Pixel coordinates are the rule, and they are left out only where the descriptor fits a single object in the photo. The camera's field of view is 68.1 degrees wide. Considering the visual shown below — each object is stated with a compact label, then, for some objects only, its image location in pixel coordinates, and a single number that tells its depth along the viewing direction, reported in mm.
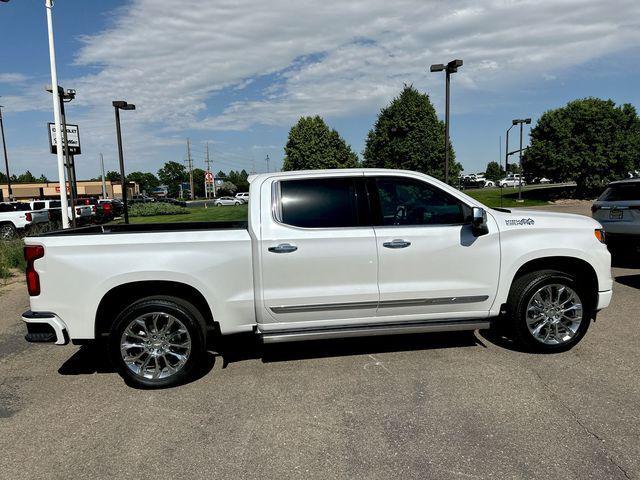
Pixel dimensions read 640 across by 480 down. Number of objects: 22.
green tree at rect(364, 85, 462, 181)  38531
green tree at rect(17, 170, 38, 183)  147612
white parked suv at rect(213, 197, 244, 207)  63656
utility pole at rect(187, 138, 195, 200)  91794
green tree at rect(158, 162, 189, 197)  129125
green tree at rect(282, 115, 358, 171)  54938
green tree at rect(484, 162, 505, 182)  121281
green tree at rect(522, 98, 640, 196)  34094
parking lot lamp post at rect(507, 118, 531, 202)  31412
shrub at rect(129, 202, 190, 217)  33625
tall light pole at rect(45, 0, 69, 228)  13492
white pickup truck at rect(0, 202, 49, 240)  17953
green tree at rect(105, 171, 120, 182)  146050
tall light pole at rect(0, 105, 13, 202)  34531
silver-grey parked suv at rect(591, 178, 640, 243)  8523
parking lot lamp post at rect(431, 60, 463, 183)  16391
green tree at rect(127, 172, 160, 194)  138125
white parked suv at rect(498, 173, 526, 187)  70900
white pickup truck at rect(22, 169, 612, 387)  4094
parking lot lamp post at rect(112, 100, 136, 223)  17266
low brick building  93081
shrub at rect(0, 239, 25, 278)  9970
